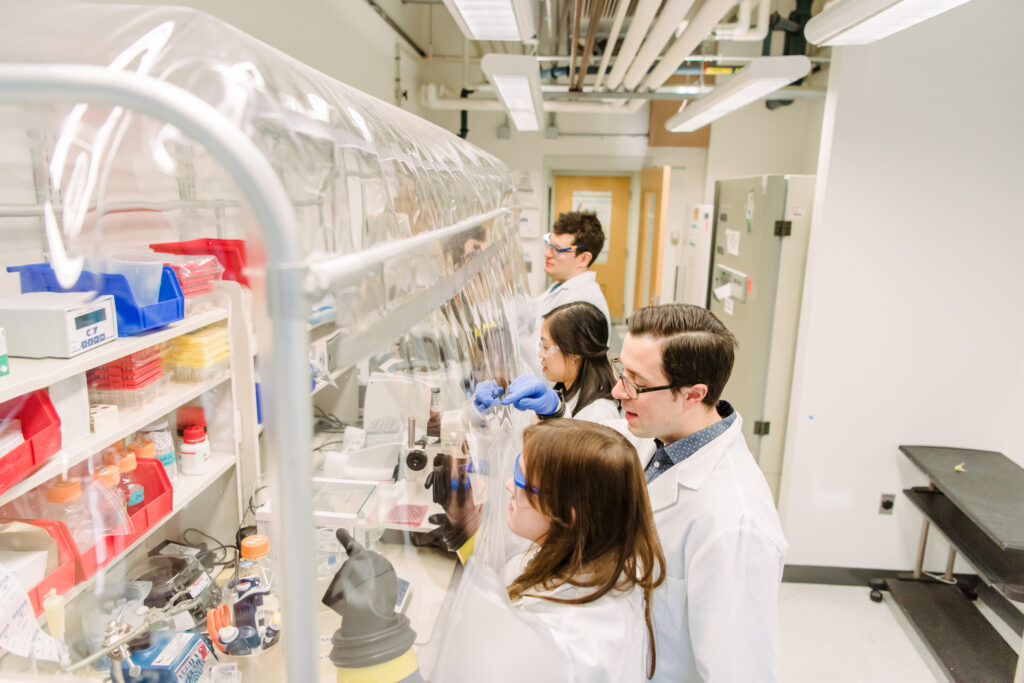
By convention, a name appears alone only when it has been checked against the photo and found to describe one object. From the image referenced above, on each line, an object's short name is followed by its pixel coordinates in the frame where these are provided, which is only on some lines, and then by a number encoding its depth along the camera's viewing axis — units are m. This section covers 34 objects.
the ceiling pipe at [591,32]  2.62
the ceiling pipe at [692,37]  2.15
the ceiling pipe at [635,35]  2.22
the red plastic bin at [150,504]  1.44
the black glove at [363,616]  0.69
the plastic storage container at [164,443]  1.62
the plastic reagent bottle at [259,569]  1.44
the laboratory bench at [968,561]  2.26
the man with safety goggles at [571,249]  3.12
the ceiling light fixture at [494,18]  1.86
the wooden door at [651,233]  4.65
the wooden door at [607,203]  6.61
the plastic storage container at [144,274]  1.36
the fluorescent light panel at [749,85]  2.50
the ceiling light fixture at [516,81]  2.54
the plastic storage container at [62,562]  1.21
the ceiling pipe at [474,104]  4.86
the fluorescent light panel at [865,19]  1.72
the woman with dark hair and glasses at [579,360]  1.99
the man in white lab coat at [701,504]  1.15
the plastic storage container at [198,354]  1.69
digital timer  1.20
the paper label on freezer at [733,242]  3.68
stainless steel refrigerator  3.14
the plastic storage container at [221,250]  1.62
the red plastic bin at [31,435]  1.12
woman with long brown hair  1.03
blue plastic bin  1.37
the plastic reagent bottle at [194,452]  1.72
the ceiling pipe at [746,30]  3.59
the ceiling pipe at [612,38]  2.44
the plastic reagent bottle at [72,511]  1.30
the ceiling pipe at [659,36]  2.10
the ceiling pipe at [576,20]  2.52
